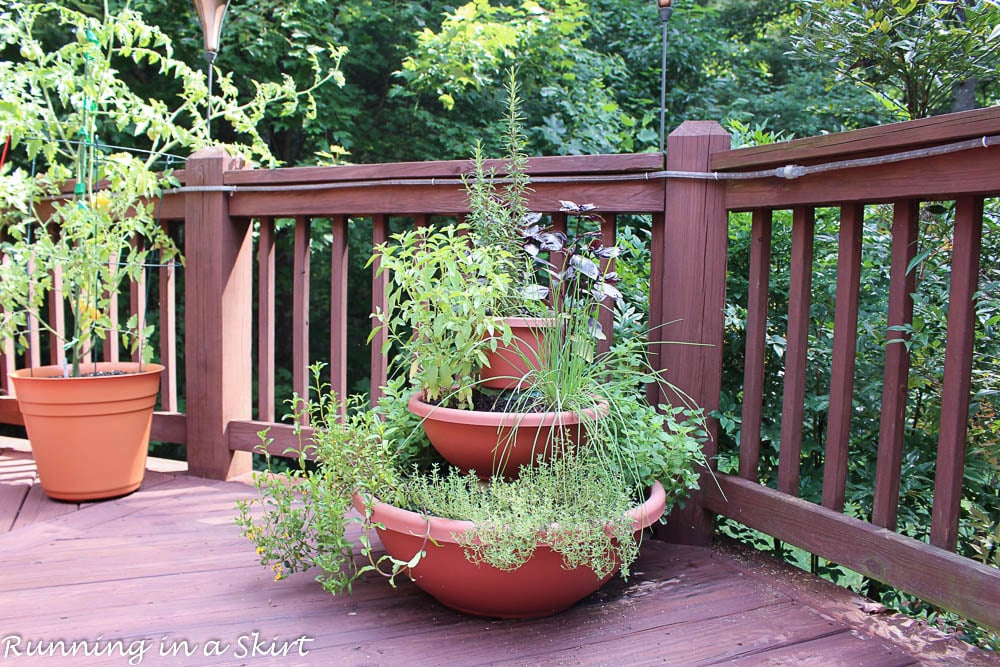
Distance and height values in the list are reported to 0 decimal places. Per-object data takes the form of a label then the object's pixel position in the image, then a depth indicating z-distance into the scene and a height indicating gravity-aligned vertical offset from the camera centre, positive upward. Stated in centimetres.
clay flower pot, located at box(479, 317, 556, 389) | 172 -15
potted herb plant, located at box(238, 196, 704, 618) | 149 -41
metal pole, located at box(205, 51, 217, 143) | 269 +79
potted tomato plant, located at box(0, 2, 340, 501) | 233 +7
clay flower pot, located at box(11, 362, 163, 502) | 230 -47
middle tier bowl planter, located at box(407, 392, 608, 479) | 159 -32
